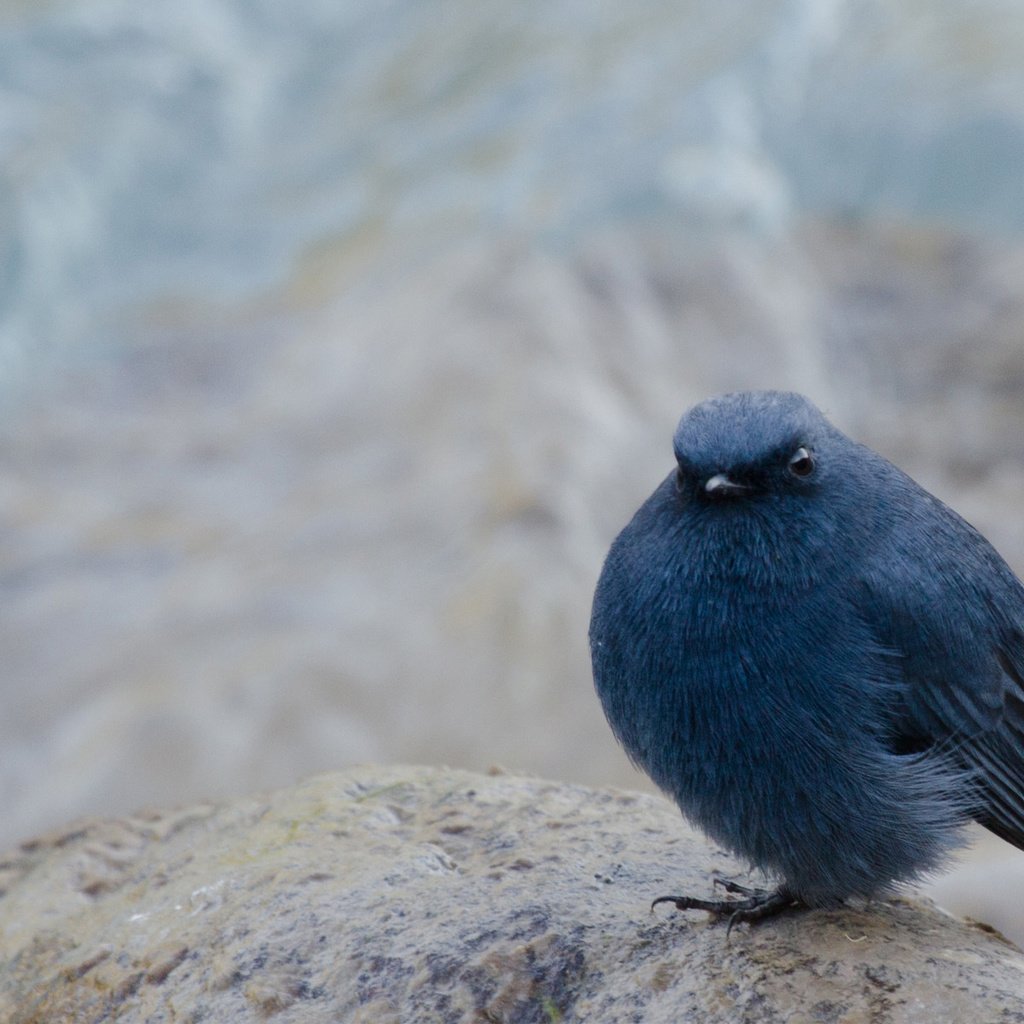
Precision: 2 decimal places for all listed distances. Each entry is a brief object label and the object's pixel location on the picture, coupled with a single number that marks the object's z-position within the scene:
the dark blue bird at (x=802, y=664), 7.14
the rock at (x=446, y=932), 6.88
